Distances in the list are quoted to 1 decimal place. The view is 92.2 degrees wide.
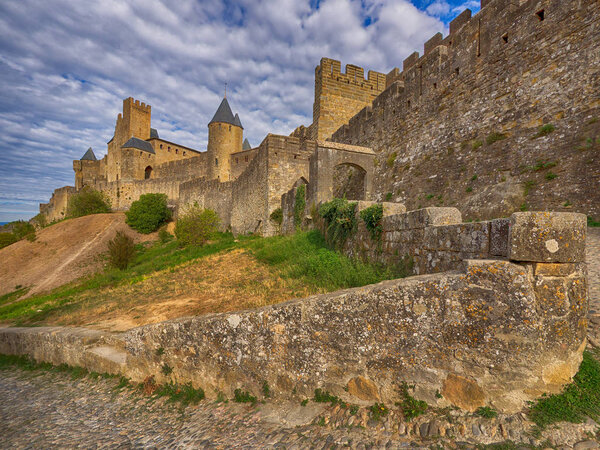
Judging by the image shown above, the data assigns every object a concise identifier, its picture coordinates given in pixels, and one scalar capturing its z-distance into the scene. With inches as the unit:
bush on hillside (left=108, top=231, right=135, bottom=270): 664.4
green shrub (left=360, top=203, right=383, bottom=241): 217.9
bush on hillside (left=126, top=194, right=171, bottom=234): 1195.3
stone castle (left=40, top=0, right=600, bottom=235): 266.5
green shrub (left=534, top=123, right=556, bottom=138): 282.8
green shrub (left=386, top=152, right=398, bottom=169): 492.7
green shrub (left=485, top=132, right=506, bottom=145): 326.3
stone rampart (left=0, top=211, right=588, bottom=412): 87.2
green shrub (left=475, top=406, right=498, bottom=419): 84.3
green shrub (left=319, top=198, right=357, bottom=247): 270.7
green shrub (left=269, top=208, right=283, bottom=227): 619.9
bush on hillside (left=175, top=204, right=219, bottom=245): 787.4
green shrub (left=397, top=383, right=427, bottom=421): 90.1
